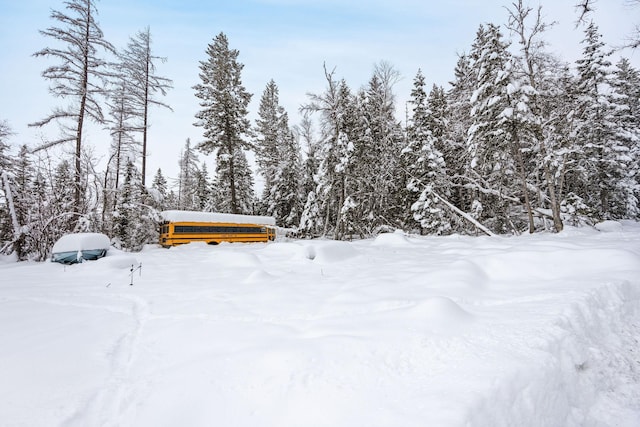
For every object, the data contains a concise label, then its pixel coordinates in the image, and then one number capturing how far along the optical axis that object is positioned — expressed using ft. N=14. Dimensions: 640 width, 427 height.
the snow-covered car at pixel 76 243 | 29.60
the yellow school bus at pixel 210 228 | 52.26
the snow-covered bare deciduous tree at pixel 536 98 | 41.96
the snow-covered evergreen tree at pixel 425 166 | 63.16
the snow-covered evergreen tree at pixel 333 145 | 62.03
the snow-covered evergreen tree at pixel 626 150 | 66.08
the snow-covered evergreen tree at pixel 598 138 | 65.46
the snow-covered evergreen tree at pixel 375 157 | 69.21
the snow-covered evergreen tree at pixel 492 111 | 43.26
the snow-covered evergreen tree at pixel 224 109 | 68.69
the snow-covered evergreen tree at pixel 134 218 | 53.53
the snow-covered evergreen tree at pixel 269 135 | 96.24
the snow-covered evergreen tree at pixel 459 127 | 64.75
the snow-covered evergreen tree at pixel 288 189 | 86.94
